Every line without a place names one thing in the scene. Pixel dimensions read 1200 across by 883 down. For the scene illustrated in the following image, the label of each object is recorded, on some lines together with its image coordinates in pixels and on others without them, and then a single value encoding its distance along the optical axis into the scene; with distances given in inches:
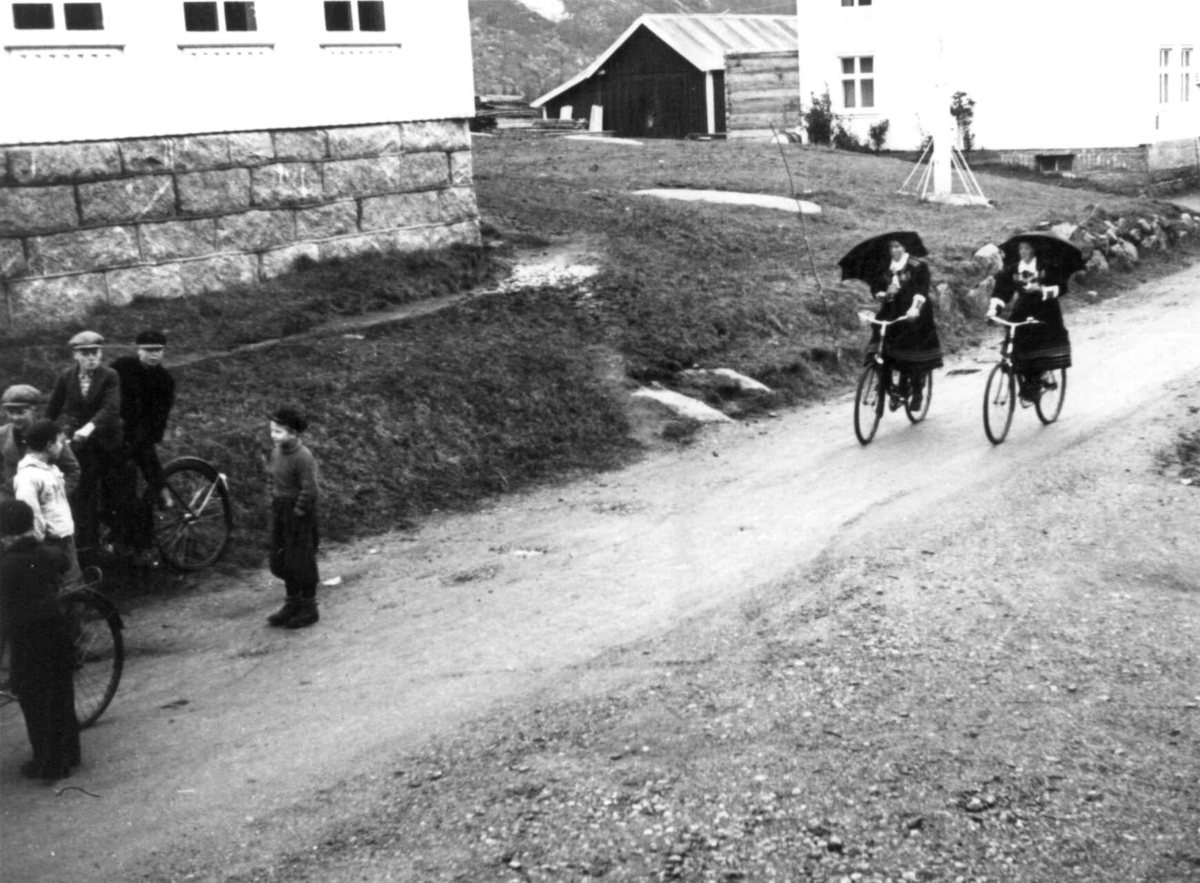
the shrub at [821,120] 1510.8
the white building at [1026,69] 1353.3
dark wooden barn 1734.7
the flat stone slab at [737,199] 981.8
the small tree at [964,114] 1432.1
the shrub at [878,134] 1476.4
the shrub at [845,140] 1498.5
